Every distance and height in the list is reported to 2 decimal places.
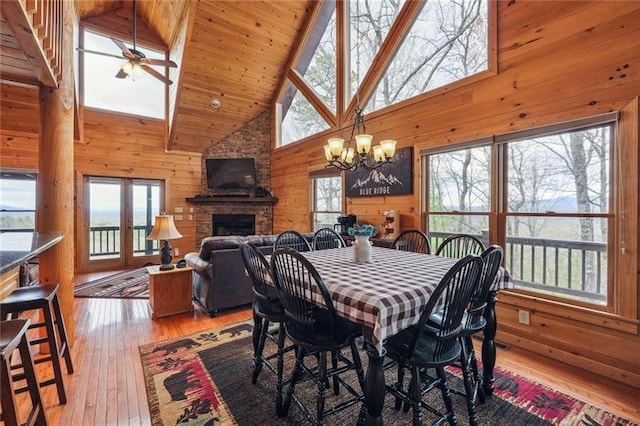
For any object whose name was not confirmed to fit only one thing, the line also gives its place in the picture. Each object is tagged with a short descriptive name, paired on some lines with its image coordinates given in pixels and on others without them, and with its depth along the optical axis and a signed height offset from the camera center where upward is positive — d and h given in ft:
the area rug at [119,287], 14.33 -3.97
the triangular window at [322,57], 17.89 +10.04
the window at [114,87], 19.11 +8.61
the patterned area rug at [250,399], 6.10 -4.28
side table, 11.39 -3.14
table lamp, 11.09 -0.84
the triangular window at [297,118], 19.60 +6.66
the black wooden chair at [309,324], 5.38 -2.26
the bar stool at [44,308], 6.26 -2.06
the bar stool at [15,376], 4.07 -2.49
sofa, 11.43 -2.39
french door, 19.61 -0.61
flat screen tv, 22.93 +2.94
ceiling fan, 12.38 +6.64
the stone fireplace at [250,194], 22.94 +1.73
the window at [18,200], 16.93 +0.68
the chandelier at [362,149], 9.48 +2.06
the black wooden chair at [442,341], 4.86 -2.27
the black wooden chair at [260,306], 6.66 -2.26
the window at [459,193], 10.84 +0.73
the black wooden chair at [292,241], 11.34 -1.14
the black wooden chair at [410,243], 10.49 -1.17
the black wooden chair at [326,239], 11.70 -1.12
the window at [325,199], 18.08 +0.84
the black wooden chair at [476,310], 5.53 -1.92
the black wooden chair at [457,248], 8.86 -1.17
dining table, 4.60 -1.47
